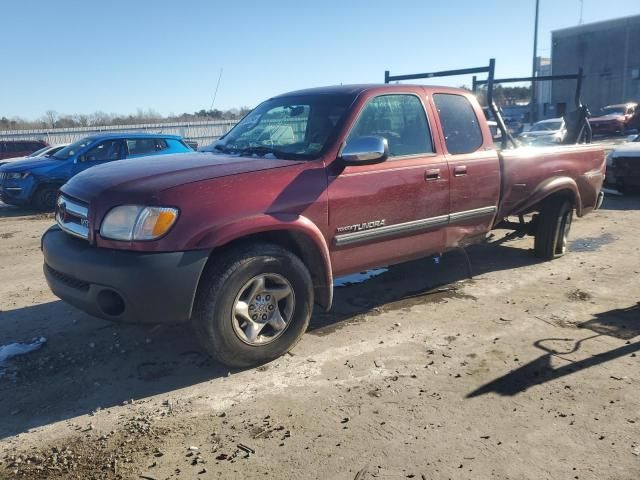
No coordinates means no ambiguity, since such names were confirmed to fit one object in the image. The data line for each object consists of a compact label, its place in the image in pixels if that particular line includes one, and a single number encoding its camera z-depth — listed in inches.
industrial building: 1876.2
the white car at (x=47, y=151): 529.2
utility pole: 1190.8
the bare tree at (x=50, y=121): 1745.1
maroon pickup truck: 132.1
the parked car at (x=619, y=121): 1188.5
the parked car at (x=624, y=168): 412.5
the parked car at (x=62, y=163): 452.4
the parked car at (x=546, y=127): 835.4
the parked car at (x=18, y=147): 761.6
